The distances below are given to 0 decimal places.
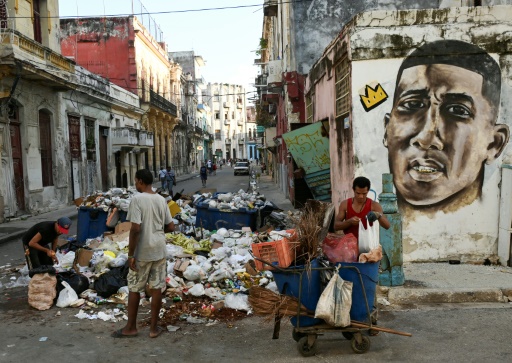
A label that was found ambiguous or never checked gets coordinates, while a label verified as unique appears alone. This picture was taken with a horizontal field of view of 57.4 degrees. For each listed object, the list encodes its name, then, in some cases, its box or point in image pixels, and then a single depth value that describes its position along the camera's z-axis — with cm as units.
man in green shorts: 477
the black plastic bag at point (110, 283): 626
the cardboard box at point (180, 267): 689
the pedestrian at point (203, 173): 2810
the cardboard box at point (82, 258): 762
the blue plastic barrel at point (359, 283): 412
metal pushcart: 410
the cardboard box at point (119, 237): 879
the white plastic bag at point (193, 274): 671
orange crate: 432
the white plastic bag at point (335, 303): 395
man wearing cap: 625
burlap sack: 595
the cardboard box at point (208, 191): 1301
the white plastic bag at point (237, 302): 570
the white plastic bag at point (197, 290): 623
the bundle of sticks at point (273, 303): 415
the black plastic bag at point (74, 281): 629
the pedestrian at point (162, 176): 2427
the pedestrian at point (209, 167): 4833
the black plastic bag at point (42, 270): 597
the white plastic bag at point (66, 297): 600
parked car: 4438
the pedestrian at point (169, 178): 2264
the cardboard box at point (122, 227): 927
